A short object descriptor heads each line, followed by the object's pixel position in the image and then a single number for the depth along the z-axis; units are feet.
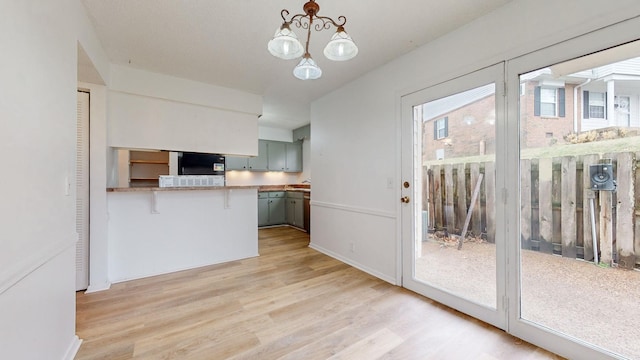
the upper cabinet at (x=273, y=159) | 19.21
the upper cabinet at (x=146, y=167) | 15.05
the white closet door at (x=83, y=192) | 8.29
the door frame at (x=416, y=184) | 6.35
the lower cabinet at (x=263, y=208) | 19.34
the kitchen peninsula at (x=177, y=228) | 9.44
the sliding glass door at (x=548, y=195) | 4.95
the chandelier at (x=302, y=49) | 4.79
